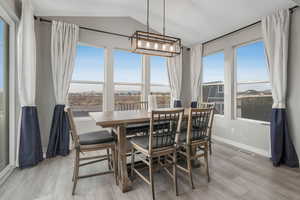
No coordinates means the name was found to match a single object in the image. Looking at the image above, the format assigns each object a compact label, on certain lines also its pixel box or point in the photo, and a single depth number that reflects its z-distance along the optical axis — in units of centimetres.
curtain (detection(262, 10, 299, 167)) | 242
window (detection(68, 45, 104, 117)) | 336
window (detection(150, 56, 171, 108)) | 430
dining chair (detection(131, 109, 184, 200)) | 165
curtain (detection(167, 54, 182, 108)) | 429
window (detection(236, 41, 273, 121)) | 300
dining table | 175
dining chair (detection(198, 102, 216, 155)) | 272
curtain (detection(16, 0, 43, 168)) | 232
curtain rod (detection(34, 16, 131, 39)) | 282
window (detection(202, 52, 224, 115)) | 382
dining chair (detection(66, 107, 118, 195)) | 176
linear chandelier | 228
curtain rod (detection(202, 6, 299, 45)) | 241
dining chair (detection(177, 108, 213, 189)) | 191
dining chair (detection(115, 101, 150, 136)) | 244
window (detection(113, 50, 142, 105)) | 380
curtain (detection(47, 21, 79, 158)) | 278
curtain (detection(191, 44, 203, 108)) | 416
